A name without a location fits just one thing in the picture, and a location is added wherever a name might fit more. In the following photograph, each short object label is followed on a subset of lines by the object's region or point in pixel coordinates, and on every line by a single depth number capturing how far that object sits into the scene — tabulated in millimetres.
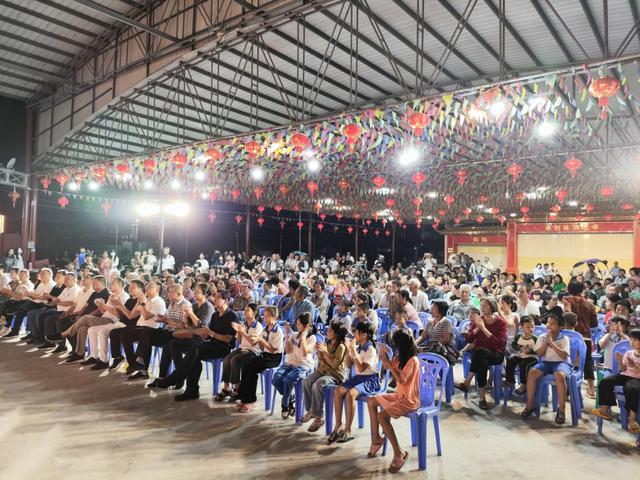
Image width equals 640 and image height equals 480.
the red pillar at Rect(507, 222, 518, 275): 22109
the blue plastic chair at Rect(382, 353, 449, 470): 3156
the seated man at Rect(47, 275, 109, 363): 5871
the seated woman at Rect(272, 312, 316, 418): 4086
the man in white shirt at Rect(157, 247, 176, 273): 14680
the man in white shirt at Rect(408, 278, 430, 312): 6770
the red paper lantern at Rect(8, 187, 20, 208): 13344
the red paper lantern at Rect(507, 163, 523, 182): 8167
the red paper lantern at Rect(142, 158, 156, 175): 8595
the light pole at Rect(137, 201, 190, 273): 17753
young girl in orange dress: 3188
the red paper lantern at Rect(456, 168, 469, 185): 11406
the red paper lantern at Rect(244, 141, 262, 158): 6648
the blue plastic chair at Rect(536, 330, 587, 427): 4016
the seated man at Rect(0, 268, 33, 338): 7328
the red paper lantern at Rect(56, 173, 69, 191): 12328
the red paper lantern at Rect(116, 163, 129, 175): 9008
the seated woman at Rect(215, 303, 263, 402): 4465
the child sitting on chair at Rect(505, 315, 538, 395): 4391
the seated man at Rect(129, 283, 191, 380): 5203
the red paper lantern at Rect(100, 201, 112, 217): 15859
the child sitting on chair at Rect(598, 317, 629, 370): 4371
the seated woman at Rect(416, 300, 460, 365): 4539
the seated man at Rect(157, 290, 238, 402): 4605
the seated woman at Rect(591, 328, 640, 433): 3598
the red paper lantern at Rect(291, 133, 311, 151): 5920
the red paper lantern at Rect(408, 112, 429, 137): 4766
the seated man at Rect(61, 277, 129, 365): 5773
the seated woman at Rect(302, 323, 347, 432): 3775
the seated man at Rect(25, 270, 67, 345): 6816
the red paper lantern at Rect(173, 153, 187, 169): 7695
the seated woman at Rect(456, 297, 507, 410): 4465
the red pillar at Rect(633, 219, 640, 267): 18703
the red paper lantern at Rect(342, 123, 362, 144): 5473
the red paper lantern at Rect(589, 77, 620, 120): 3934
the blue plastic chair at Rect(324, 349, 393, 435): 3727
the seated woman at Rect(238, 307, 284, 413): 4301
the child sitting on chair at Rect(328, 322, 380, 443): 3551
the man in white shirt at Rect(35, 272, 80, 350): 6480
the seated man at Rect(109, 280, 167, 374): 5367
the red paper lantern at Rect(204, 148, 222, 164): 7082
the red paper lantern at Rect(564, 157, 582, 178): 7159
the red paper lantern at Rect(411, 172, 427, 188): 8989
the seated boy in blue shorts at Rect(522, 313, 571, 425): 4090
